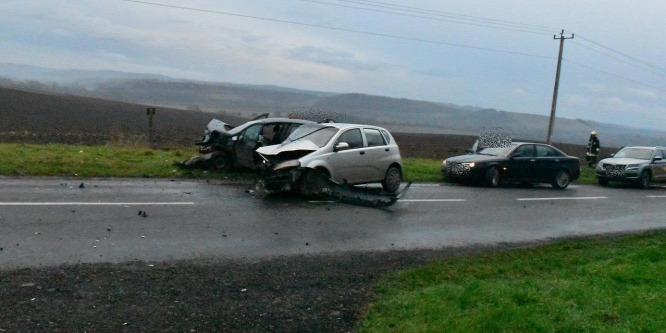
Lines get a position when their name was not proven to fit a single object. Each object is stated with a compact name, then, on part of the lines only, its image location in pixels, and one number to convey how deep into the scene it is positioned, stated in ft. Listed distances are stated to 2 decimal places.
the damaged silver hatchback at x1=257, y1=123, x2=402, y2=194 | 47.34
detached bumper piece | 47.01
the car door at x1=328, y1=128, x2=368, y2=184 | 49.80
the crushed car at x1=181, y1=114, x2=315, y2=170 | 58.39
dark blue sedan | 68.95
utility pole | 124.57
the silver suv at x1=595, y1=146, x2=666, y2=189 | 80.84
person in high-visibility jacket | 104.99
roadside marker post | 77.87
